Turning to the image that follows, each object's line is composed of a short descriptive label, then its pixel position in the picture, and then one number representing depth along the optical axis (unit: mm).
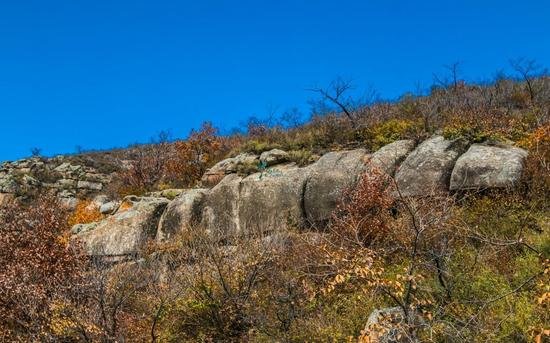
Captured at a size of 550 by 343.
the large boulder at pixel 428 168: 16141
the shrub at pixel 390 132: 19625
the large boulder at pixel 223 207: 18188
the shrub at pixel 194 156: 25359
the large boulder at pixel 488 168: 15094
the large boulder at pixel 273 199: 17500
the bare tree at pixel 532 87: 23481
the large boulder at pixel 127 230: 18625
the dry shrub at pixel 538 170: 14375
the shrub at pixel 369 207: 14406
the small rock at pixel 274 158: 21359
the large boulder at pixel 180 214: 18688
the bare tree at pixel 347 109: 23219
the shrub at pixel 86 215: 24188
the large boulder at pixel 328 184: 17203
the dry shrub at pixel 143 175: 26141
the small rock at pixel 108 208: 24486
